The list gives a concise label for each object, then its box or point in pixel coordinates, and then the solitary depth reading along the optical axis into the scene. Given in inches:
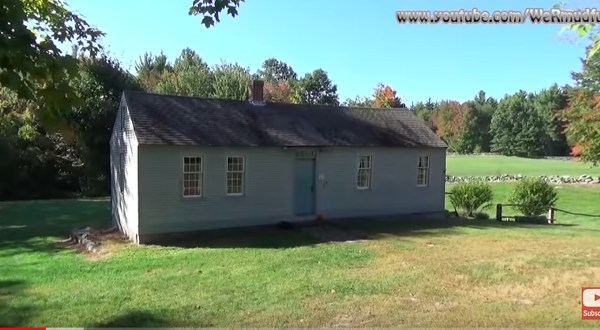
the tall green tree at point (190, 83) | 2023.9
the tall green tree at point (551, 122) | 3260.3
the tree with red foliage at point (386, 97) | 2508.9
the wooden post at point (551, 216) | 906.1
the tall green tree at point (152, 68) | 2415.4
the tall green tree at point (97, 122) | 1291.8
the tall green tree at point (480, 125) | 3764.8
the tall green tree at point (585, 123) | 1390.3
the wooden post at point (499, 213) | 882.1
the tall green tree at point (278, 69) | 4067.4
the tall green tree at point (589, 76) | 1453.9
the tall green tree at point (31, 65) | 112.0
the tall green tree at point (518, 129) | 3400.6
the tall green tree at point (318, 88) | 3065.9
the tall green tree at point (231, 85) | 1931.6
